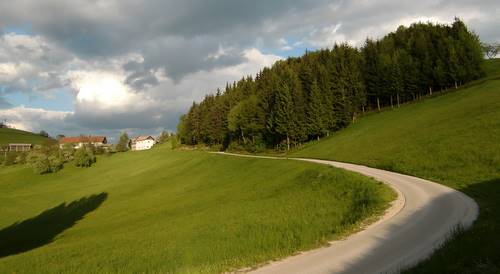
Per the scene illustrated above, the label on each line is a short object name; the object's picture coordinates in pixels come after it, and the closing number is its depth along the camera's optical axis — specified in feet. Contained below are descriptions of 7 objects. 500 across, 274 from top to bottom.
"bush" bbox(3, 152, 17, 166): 442.50
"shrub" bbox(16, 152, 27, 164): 433.40
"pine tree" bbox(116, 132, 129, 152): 547.90
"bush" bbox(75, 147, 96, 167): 372.03
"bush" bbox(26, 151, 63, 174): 332.19
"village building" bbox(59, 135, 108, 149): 481.09
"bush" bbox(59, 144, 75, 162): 391.40
